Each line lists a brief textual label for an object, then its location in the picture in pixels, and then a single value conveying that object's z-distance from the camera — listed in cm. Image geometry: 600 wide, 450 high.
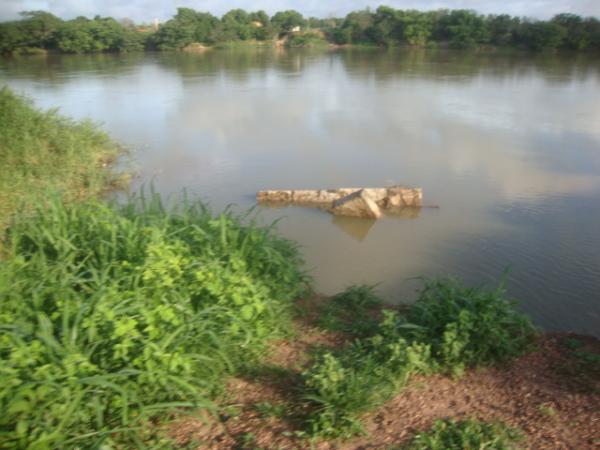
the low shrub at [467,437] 196
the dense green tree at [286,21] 4659
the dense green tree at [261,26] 4553
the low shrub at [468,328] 260
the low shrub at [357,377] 207
